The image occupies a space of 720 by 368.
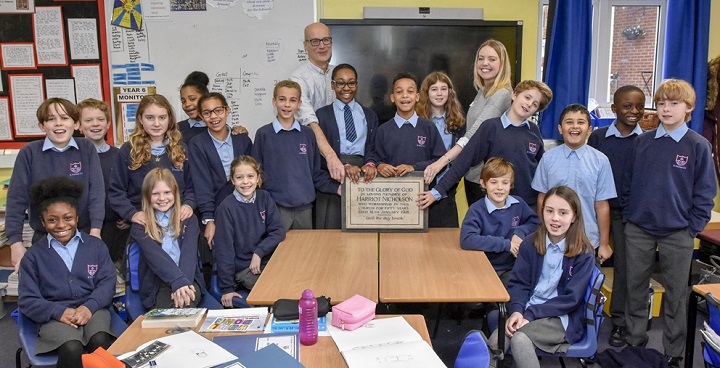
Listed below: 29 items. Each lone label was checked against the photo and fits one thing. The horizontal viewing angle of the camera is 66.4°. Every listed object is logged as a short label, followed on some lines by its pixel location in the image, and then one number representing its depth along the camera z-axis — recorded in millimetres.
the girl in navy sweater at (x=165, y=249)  2971
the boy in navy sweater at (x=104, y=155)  3645
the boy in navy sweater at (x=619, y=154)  3520
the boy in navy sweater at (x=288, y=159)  3598
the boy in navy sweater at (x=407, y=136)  3729
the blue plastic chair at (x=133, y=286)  2971
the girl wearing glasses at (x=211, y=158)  3570
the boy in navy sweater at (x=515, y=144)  3434
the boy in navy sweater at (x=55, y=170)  3189
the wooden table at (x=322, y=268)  2470
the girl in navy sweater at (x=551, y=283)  2582
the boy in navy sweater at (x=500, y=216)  3160
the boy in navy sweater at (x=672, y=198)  3072
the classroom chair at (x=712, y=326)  2389
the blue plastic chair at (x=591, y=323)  2568
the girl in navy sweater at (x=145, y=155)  3365
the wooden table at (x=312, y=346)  1900
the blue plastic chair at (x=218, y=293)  3152
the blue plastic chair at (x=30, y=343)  2564
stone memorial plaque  3453
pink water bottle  2010
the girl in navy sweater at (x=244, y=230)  3248
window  5148
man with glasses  3930
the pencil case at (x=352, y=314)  2121
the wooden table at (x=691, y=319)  2650
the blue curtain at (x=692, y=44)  4738
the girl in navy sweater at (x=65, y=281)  2635
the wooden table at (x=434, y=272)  2427
